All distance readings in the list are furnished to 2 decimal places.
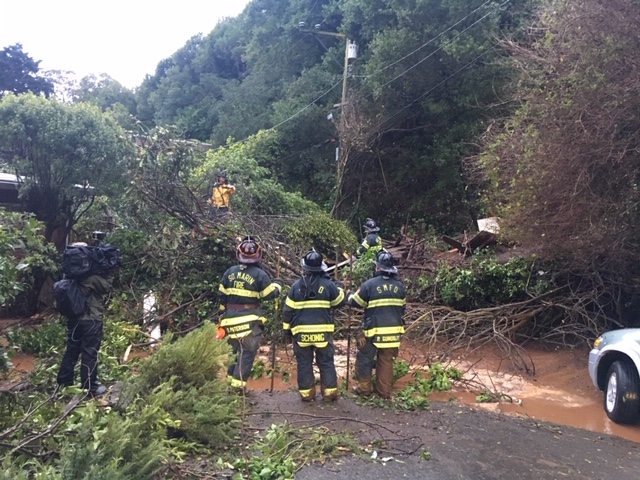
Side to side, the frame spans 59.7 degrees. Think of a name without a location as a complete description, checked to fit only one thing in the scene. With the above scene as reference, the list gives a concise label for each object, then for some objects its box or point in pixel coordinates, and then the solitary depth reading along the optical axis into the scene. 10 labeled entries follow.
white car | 5.66
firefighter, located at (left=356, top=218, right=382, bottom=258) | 10.64
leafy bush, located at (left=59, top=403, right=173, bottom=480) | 3.01
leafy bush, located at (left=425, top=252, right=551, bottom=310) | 9.09
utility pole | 19.28
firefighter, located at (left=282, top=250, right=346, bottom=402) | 6.15
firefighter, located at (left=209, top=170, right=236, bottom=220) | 11.06
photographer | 5.69
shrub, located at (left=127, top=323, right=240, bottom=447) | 4.48
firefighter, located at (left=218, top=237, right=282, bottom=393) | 6.28
